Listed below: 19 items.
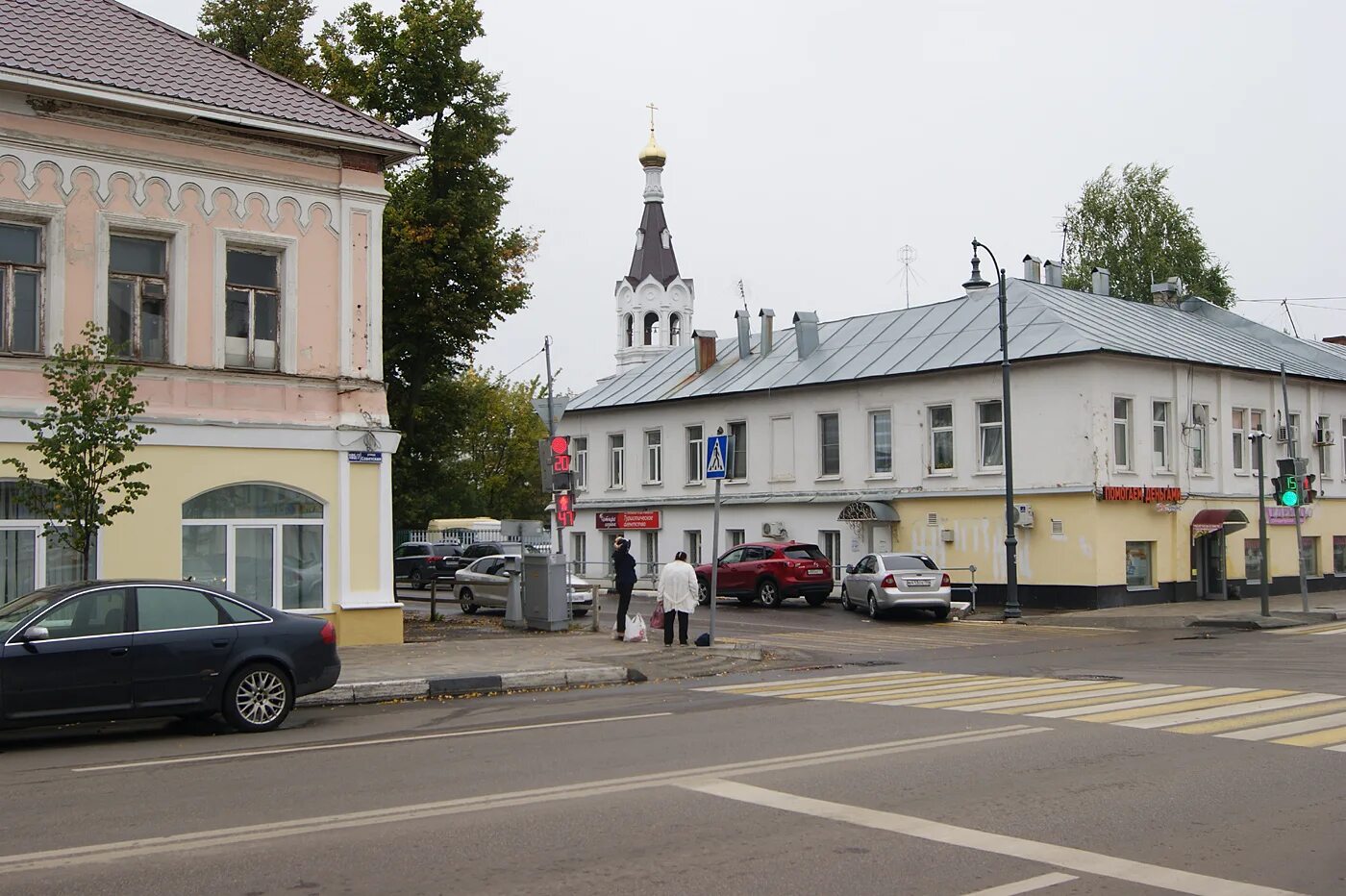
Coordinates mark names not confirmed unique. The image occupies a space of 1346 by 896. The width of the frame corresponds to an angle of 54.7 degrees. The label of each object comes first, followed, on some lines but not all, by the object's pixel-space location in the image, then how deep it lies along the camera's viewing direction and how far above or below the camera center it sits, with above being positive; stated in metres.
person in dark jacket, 23.31 -0.73
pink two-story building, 18.91 +3.90
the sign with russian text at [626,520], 46.38 +0.45
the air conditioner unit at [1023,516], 34.12 +0.26
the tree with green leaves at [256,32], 34.09 +13.47
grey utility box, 24.98 -1.16
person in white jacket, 21.39 -0.96
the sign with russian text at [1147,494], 33.34 +0.78
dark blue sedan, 11.73 -1.09
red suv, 35.41 -1.18
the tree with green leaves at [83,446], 15.20 +1.13
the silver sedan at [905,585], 30.56 -1.34
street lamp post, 30.61 -0.19
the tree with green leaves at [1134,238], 60.03 +13.34
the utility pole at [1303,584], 28.44 -1.41
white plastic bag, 22.47 -1.67
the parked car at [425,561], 49.97 -0.96
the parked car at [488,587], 32.91 -1.36
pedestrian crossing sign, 21.45 +1.23
